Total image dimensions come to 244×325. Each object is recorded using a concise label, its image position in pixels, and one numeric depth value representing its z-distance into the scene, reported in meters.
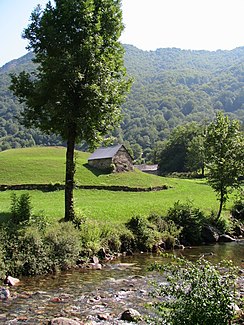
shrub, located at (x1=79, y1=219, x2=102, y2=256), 22.17
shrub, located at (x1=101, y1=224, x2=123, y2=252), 23.97
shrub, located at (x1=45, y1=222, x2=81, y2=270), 20.03
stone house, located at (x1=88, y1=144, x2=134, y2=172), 65.62
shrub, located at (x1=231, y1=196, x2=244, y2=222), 39.29
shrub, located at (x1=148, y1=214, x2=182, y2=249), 27.59
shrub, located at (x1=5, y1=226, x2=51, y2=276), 18.50
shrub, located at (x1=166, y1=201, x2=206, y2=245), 30.08
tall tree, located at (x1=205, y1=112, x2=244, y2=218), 35.94
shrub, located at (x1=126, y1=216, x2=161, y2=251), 25.97
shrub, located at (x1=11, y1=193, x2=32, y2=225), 23.30
